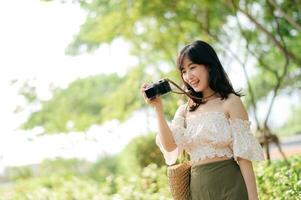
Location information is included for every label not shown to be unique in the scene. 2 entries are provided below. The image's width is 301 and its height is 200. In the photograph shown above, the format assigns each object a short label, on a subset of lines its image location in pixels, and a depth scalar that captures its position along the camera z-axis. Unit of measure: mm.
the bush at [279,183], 4230
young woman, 2871
